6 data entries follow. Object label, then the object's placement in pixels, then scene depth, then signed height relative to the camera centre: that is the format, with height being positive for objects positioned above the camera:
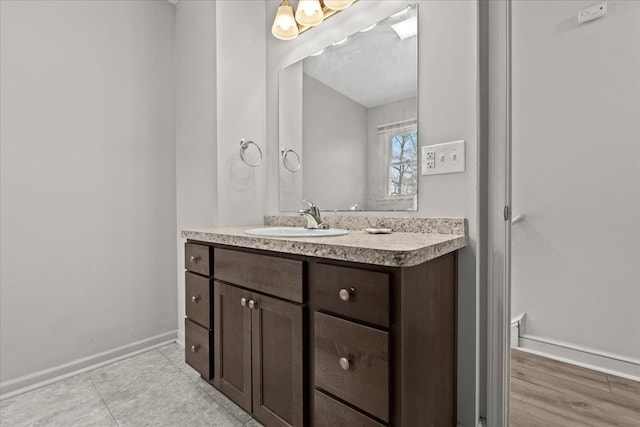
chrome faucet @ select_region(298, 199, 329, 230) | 1.58 -0.04
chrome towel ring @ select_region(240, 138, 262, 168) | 1.97 +0.41
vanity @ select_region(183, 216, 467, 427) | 0.83 -0.37
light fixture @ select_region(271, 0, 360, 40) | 1.63 +1.09
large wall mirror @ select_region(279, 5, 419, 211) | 1.42 +0.47
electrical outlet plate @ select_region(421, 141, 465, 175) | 1.24 +0.21
